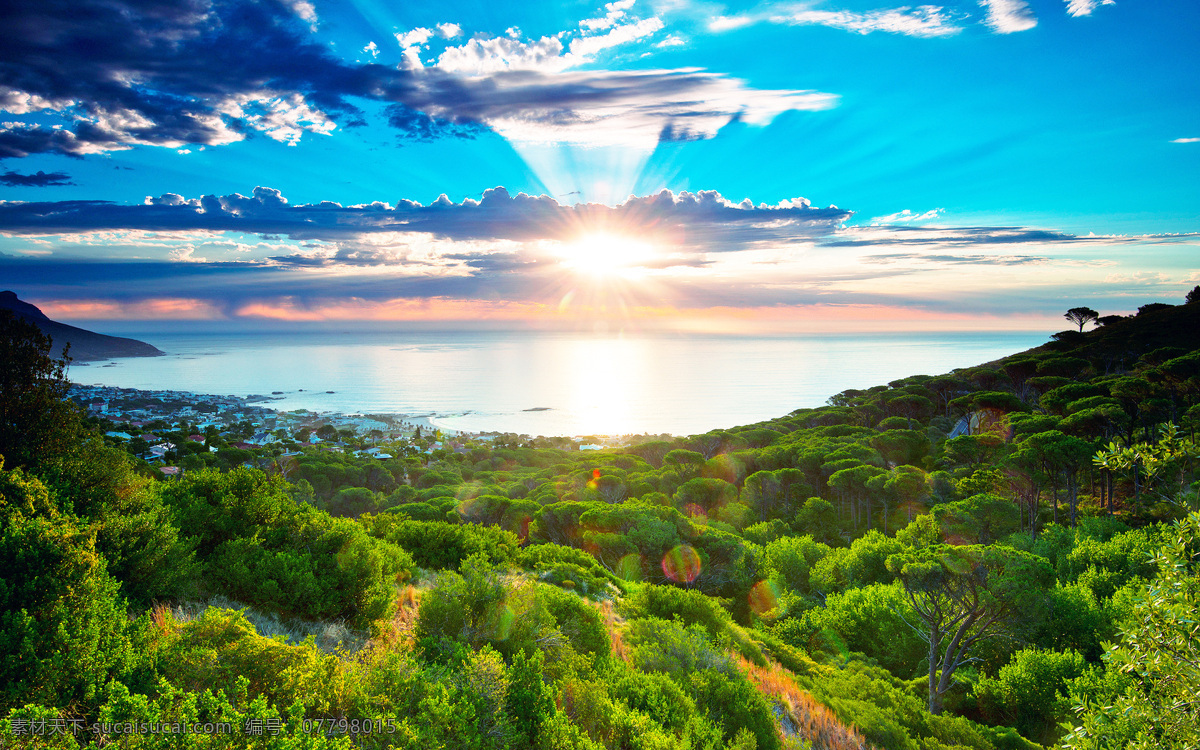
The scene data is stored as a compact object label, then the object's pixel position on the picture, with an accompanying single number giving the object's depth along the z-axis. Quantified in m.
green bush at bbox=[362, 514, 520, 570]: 12.96
